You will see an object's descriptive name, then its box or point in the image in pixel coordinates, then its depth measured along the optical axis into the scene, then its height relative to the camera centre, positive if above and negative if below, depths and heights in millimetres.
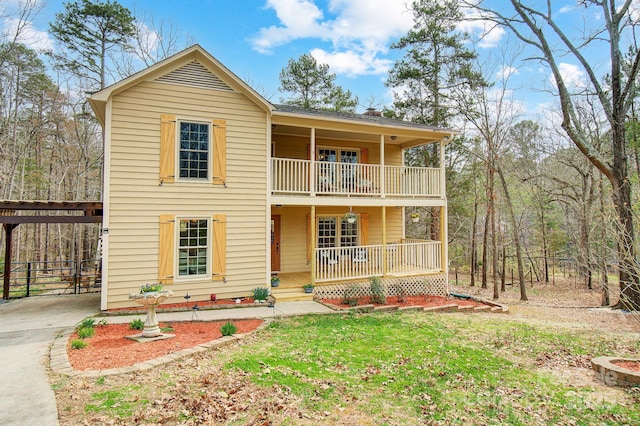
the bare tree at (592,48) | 11305 +6574
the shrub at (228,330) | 6787 -1983
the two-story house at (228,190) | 9094 +1318
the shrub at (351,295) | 10469 -2070
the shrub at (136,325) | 7141 -1984
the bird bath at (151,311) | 6598 -1611
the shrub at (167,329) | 7234 -2118
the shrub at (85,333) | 6659 -2021
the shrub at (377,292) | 10836 -1964
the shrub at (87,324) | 7156 -1981
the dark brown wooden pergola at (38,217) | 8797 +399
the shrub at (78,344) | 6000 -2022
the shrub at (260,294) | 9953 -1843
